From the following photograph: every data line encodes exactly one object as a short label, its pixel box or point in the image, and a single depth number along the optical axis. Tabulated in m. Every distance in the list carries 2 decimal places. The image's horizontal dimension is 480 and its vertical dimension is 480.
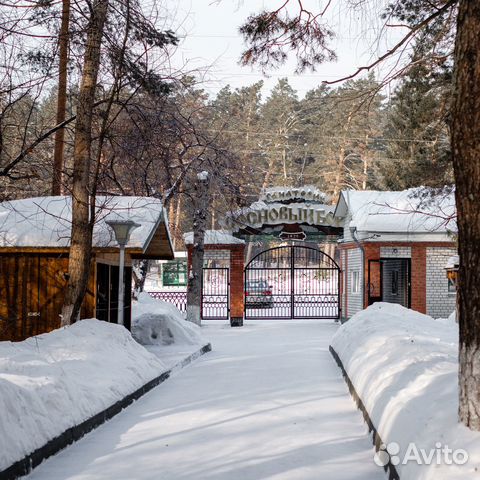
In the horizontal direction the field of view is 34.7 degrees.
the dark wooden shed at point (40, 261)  14.79
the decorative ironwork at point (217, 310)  29.14
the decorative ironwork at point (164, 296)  36.44
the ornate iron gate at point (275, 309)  30.11
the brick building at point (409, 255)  25.83
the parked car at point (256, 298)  30.71
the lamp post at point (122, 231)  13.66
